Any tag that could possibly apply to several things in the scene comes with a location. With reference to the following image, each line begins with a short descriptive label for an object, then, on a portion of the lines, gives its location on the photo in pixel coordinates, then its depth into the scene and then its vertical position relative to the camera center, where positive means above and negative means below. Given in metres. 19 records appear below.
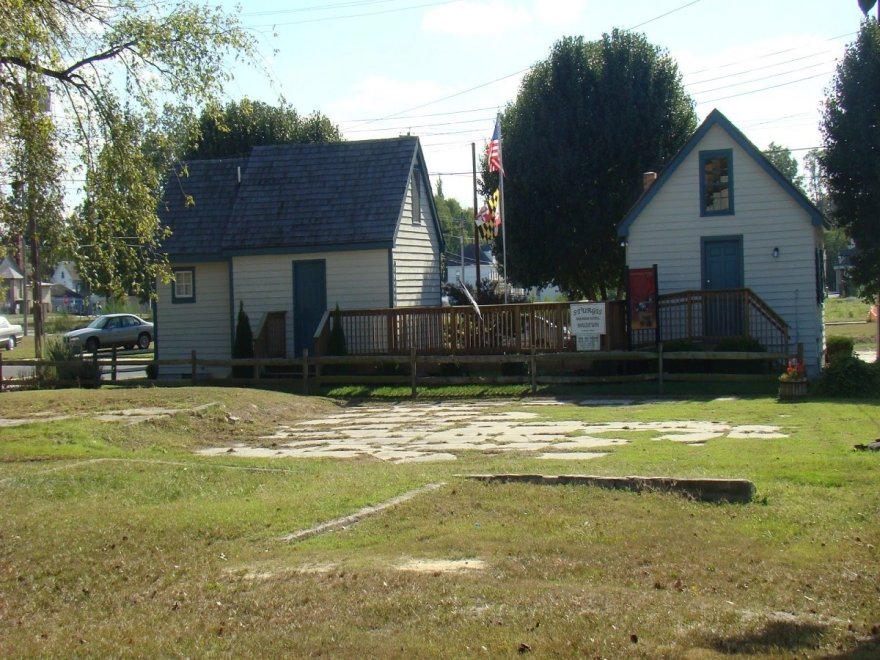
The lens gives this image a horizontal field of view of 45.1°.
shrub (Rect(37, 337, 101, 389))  25.83 -1.02
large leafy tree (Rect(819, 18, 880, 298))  28.61 +4.46
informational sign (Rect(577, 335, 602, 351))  23.89 -0.54
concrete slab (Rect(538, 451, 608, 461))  12.76 -1.68
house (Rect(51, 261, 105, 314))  119.91 +4.52
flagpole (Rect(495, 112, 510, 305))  29.34 +3.51
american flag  30.43 +4.93
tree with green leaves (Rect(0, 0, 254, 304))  14.86 +3.12
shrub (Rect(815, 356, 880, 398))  19.48 -1.28
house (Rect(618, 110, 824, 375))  25.25 +2.06
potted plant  19.30 -1.31
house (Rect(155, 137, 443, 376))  27.78 +2.23
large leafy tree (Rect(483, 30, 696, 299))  36.25 +6.33
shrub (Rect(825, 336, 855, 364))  23.56 -0.78
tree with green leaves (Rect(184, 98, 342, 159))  46.06 +8.72
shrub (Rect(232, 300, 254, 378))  27.52 -0.38
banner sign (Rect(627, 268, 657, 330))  24.28 +0.42
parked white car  49.78 -0.01
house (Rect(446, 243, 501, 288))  95.88 +5.57
